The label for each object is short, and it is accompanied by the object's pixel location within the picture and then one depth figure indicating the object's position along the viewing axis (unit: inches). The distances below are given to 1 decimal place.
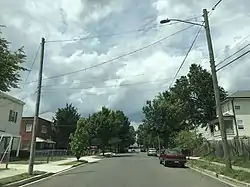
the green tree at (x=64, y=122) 2763.3
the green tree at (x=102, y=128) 2721.5
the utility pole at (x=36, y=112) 791.9
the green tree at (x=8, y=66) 539.9
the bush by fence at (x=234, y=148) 1137.9
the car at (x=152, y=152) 2687.0
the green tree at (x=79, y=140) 1584.6
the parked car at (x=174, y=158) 1184.3
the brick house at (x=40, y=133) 2324.3
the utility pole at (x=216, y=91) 797.9
